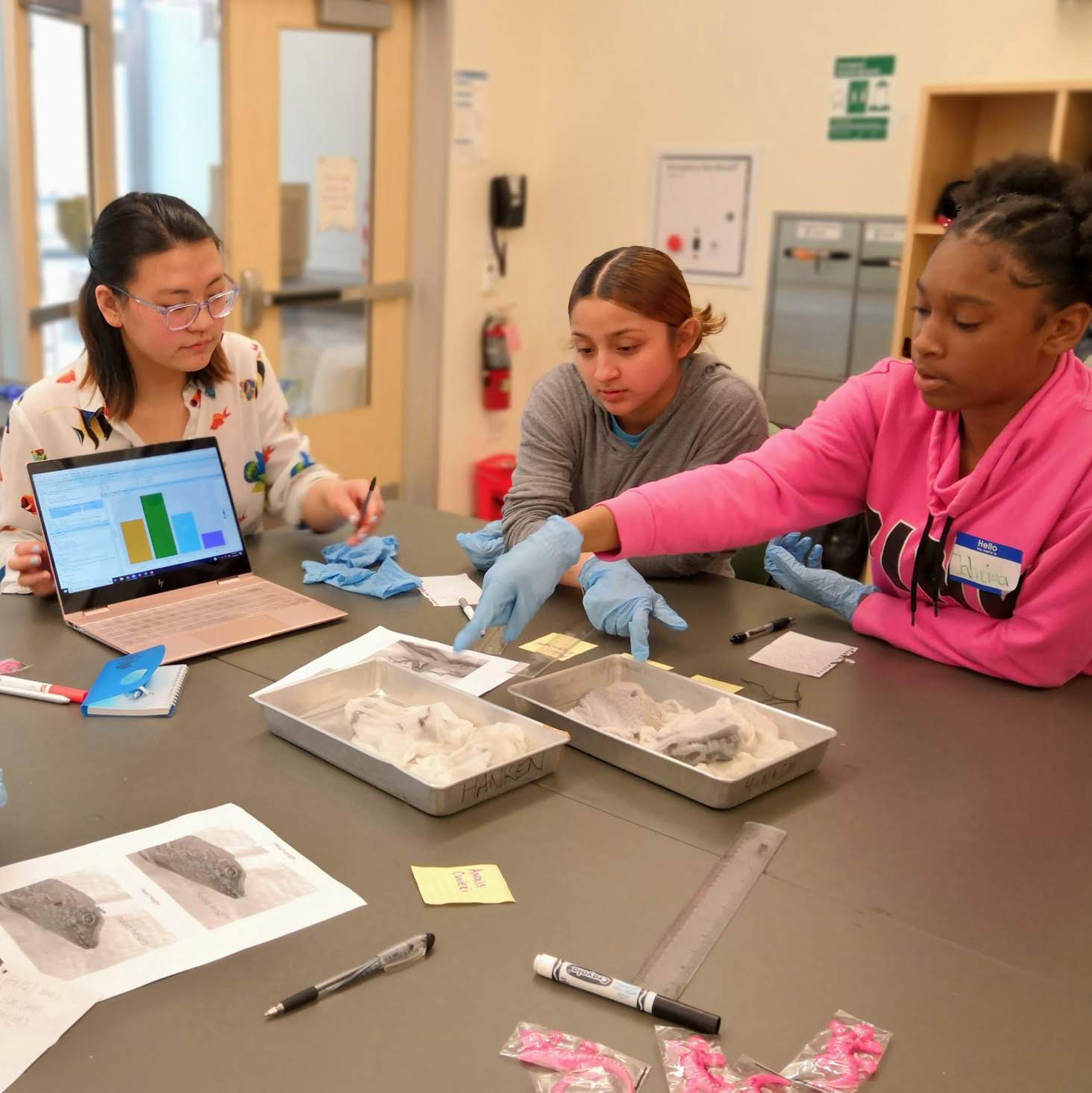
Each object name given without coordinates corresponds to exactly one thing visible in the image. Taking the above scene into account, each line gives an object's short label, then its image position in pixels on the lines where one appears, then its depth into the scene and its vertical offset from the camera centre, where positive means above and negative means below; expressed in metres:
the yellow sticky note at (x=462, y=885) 1.06 -0.57
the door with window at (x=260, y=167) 3.15 +0.18
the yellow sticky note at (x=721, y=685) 1.51 -0.54
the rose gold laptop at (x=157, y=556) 1.65 -0.48
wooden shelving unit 3.15 +0.35
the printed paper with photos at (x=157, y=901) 0.96 -0.57
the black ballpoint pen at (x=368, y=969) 0.91 -0.57
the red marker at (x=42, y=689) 1.42 -0.55
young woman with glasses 1.85 -0.24
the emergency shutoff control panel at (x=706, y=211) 3.91 +0.14
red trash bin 4.44 -0.87
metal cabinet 3.67 -0.14
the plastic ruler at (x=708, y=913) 0.97 -0.57
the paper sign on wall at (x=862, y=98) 3.57 +0.49
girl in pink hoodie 1.49 -0.29
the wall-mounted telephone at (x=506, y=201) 4.23 +0.15
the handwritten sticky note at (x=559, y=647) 1.63 -0.54
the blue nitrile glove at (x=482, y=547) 1.96 -0.49
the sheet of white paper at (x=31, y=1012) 0.85 -0.58
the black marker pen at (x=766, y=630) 1.70 -0.53
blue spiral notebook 1.39 -0.55
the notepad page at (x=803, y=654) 1.61 -0.53
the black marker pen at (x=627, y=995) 0.91 -0.57
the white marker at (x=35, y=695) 1.41 -0.55
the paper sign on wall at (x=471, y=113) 4.04 +0.43
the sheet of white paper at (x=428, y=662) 1.51 -0.54
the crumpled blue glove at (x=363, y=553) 1.94 -0.51
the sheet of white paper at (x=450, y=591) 1.82 -0.53
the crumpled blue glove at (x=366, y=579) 1.83 -0.52
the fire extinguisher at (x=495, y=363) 4.36 -0.43
